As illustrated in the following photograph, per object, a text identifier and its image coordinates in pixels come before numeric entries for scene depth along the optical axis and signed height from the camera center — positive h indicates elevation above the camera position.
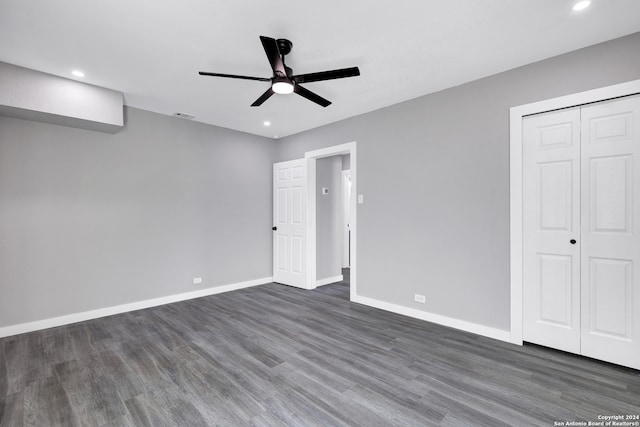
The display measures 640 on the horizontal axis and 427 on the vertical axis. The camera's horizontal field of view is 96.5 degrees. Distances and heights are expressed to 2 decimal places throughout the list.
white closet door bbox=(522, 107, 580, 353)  2.67 -0.18
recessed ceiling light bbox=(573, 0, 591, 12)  2.03 +1.48
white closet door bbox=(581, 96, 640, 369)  2.40 -0.18
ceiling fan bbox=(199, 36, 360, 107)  2.26 +1.15
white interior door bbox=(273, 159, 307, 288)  5.11 -0.21
